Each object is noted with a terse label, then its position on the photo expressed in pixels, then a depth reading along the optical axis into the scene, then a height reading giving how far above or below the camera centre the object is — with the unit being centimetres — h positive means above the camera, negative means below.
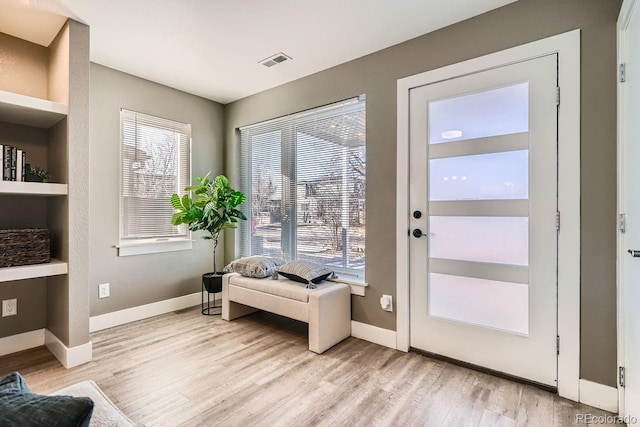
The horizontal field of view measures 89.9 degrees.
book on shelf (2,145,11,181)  220 +34
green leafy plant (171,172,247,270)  337 +5
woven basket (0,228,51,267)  222 -24
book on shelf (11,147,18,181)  224 +35
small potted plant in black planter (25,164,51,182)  237 +28
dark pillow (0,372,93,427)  60 -39
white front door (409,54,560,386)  203 -6
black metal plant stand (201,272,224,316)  349 -81
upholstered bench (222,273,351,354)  257 -80
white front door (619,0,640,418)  154 +1
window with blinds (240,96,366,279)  301 +26
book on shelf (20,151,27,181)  229 +31
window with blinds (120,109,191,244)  327 +42
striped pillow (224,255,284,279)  313 -55
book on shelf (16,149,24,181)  226 +33
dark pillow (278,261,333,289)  283 -55
